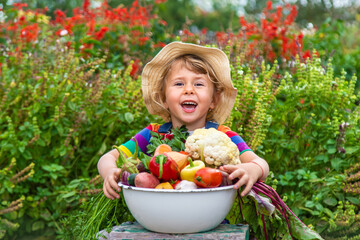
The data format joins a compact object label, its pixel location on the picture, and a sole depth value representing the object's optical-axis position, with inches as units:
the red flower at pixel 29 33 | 168.6
